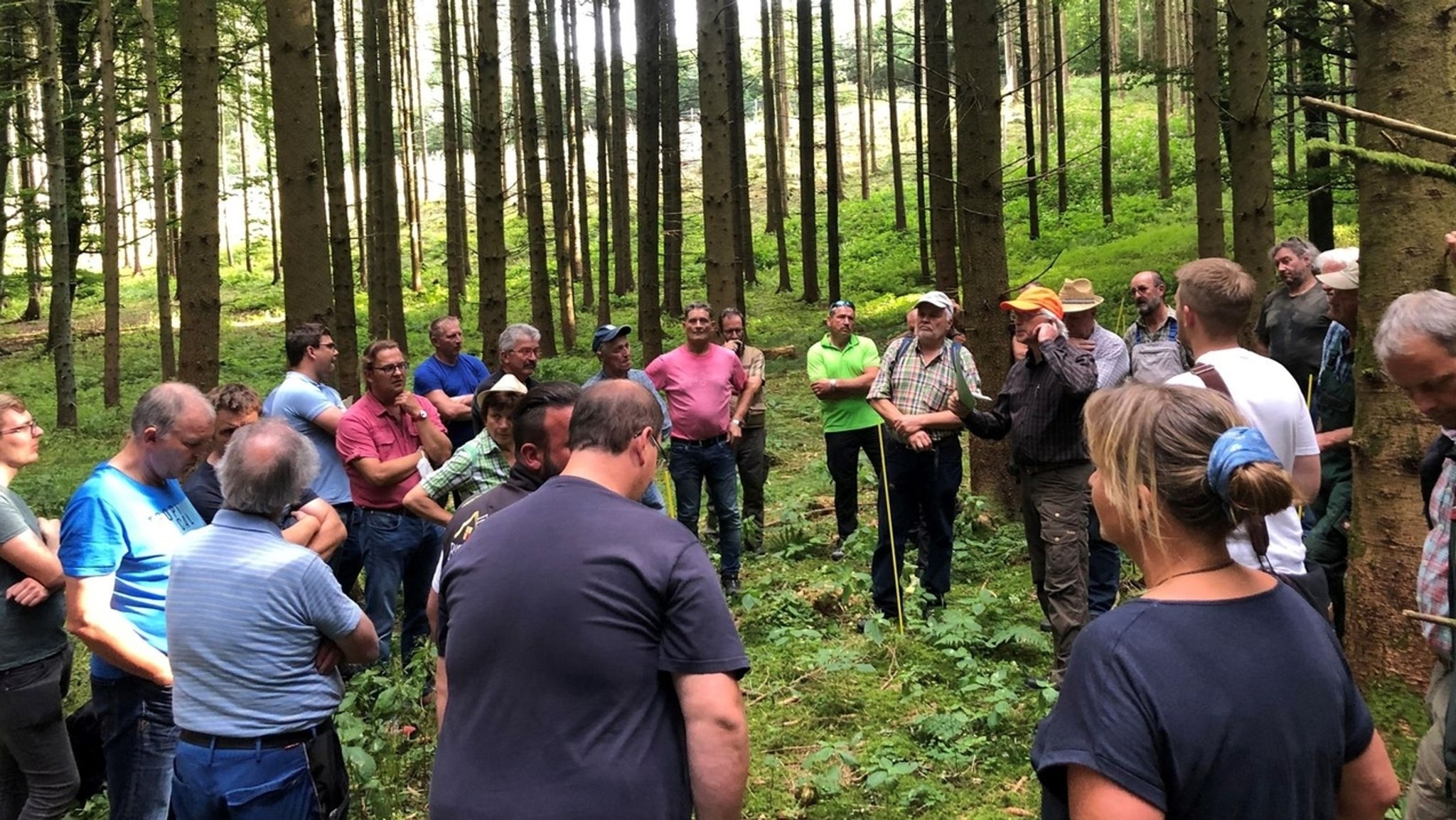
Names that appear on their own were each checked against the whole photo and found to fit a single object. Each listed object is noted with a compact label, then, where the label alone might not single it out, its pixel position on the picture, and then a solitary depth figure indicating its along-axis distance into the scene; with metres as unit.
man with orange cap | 5.45
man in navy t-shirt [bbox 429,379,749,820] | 2.34
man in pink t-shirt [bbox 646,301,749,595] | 7.81
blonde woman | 1.73
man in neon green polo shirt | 7.96
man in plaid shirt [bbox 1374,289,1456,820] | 2.68
